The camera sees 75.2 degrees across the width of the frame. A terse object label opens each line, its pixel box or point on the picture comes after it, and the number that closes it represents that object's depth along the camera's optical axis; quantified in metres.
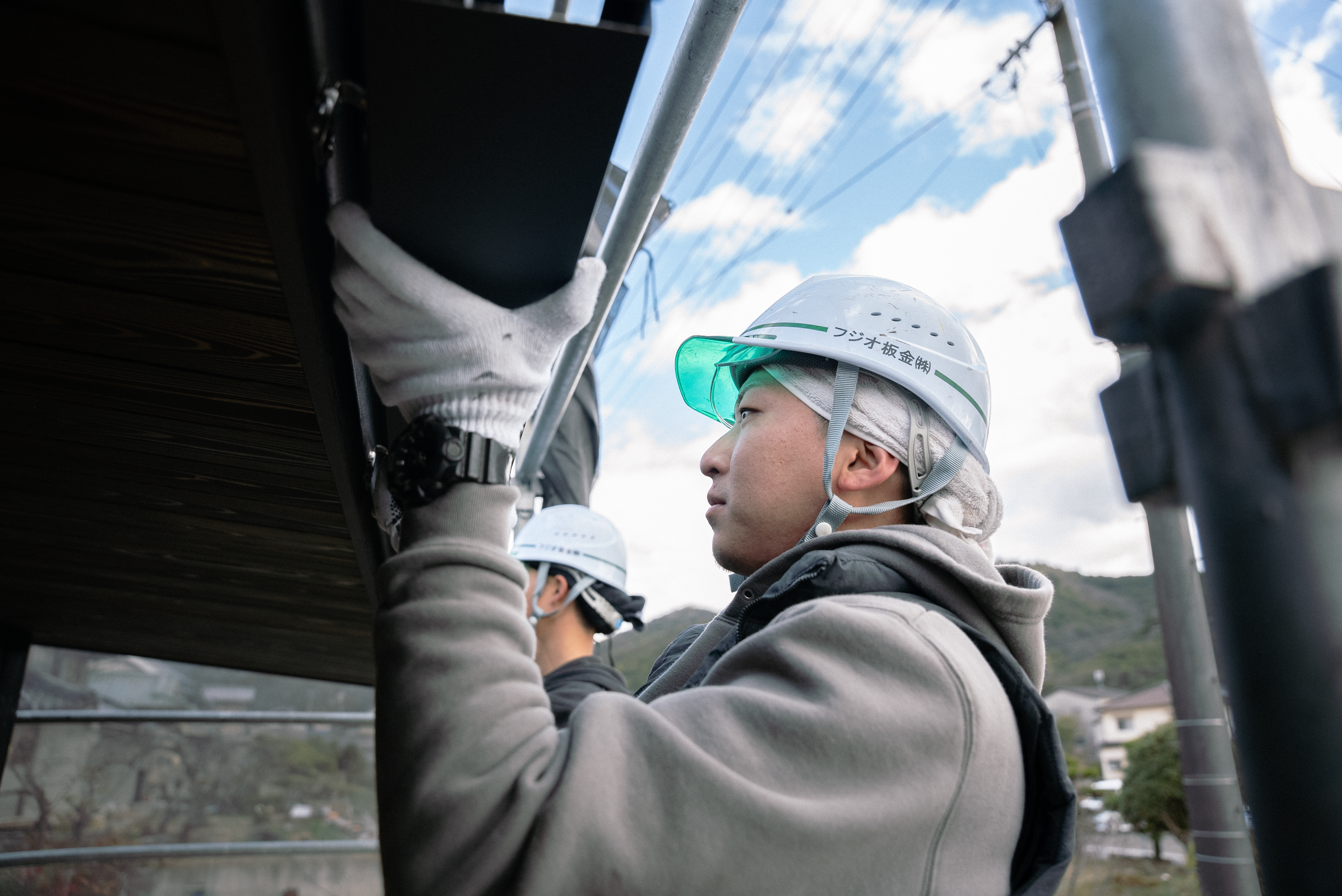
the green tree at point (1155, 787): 25.61
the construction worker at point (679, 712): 1.04
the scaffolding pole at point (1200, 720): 5.15
